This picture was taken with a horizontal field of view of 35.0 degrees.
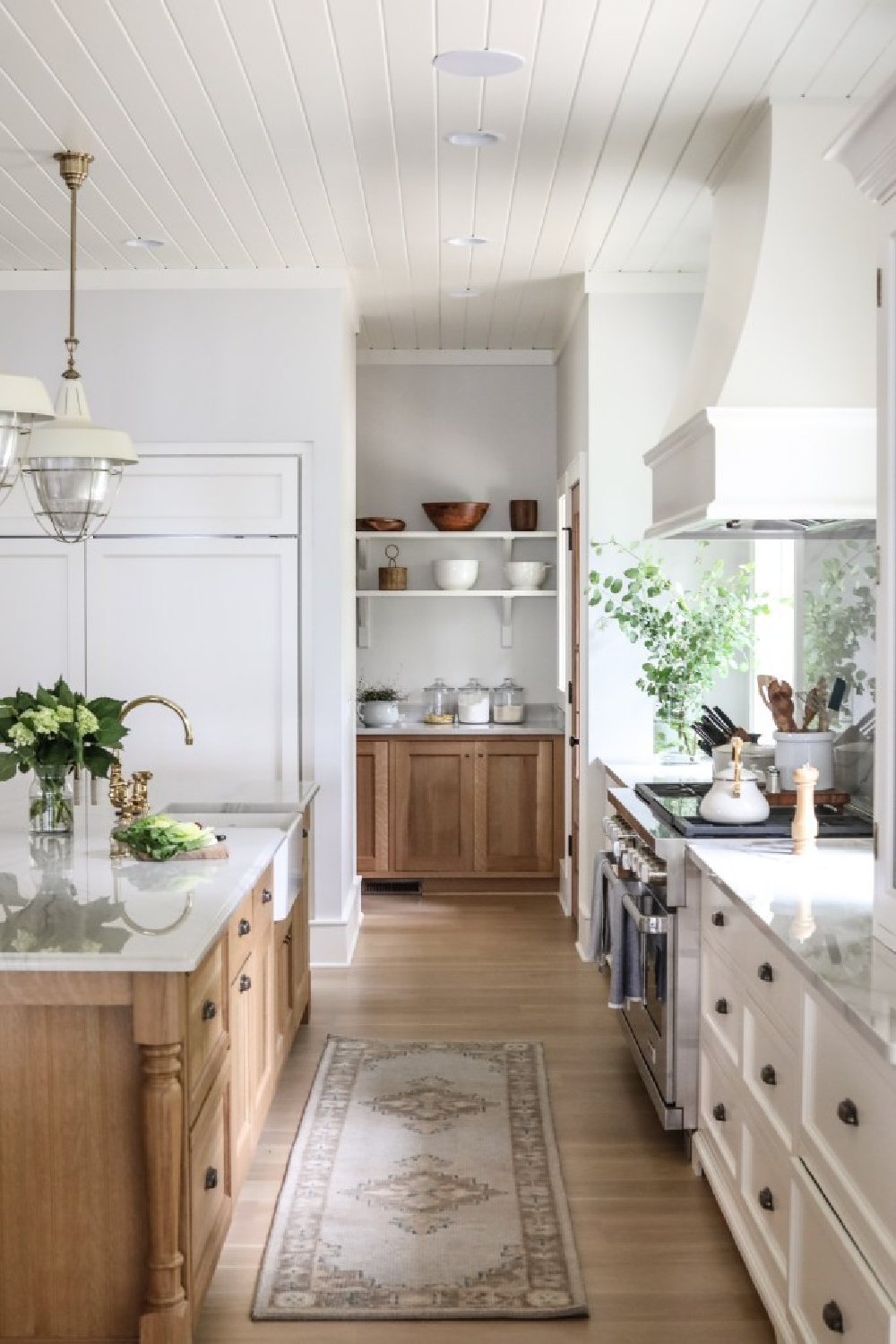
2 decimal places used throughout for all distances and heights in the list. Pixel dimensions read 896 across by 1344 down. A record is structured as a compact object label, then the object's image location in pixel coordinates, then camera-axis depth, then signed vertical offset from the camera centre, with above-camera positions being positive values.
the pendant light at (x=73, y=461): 3.77 +0.55
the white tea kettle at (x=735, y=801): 3.79 -0.37
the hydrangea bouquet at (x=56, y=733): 3.59 -0.17
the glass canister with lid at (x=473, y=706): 7.45 -0.21
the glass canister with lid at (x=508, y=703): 7.47 -0.20
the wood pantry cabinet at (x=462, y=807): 7.13 -0.72
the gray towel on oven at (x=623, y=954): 4.07 -0.84
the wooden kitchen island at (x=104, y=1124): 2.56 -0.85
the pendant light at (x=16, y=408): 3.21 +0.59
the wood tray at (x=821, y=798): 4.00 -0.38
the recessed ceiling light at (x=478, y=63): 3.38 +1.45
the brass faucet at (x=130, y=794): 3.82 -0.35
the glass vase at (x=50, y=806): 3.74 -0.37
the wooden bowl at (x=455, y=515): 7.38 +0.79
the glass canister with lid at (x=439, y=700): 7.59 -0.18
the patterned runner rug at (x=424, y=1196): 3.03 -1.32
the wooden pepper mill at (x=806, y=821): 3.48 -0.38
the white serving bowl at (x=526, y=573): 7.40 +0.48
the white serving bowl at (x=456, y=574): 7.41 +0.48
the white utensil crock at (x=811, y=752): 4.09 -0.25
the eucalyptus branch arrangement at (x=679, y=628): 5.28 +0.14
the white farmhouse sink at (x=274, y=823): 4.05 -0.45
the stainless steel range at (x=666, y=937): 3.69 -0.74
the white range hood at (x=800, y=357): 3.68 +0.81
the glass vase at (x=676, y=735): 5.34 -0.28
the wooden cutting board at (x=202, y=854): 3.43 -0.46
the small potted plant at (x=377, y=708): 7.34 -0.22
